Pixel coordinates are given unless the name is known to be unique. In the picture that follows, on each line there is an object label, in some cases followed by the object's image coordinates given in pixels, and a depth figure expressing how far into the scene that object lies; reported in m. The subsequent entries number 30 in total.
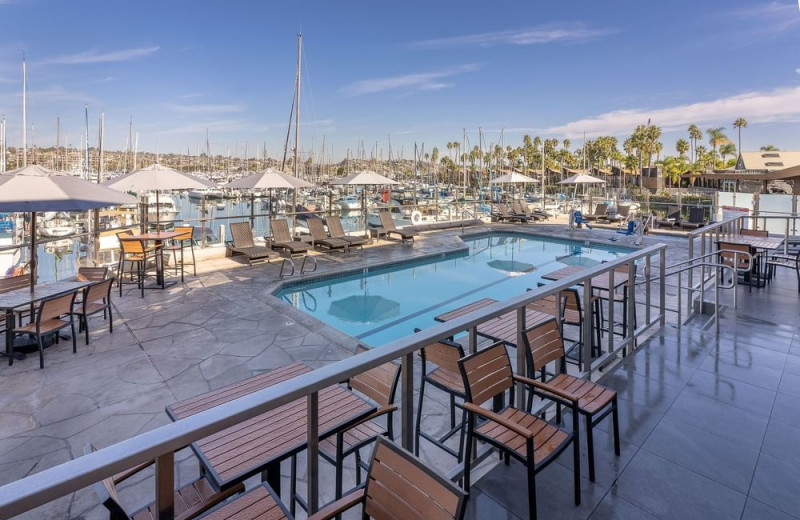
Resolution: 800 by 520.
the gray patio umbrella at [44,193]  5.00
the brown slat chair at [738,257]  6.93
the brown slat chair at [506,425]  2.15
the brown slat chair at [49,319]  4.79
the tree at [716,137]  69.19
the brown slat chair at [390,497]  1.38
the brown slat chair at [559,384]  2.57
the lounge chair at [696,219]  16.50
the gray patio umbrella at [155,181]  8.51
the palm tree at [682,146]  66.00
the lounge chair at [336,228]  13.18
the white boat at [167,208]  22.36
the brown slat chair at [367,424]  2.32
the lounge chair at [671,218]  16.94
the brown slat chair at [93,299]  5.32
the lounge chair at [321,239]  12.29
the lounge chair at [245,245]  10.93
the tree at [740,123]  64.94
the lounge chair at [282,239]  11.41
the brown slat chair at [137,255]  8.05
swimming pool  7.99
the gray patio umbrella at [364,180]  13.78
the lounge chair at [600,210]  19.36
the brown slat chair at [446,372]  2.74
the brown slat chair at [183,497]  1.39
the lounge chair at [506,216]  19.53
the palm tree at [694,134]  65.69
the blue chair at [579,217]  17.40
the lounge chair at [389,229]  14.16
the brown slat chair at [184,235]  8.86
